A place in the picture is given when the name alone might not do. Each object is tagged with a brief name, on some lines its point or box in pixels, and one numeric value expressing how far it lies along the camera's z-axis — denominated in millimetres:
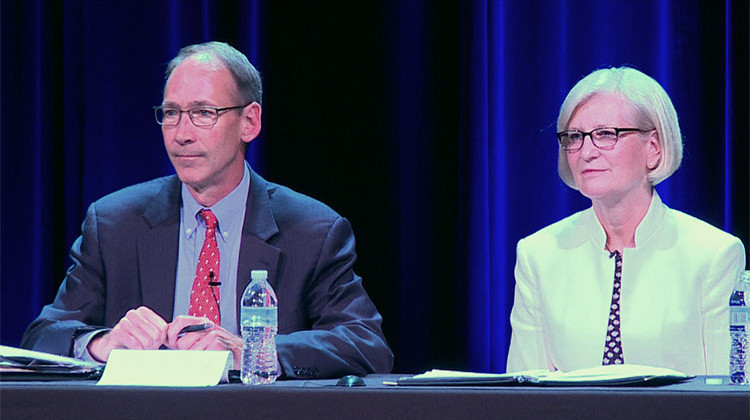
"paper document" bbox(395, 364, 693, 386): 5899
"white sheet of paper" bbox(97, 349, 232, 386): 5938
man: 6499
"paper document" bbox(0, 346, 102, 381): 6012
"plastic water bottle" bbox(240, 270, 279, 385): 6084
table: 5816
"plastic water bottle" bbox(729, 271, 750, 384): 6042
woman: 6476
